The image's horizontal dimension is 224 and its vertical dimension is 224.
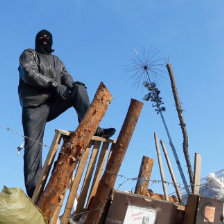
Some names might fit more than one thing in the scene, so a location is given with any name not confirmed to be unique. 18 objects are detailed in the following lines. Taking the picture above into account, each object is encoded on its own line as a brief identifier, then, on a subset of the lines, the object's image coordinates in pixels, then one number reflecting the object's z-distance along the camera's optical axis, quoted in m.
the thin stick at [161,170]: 8.63
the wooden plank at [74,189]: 4.53
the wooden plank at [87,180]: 4.70
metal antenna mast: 11.52
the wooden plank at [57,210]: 4.38
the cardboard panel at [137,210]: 4.00
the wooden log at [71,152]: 4.31
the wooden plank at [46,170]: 4.65
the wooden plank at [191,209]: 4.05
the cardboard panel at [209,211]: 4.04
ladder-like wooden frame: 4.61
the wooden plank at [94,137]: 4.76
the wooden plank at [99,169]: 4.82
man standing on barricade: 5.38
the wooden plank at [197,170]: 6.19
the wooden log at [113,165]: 4.28
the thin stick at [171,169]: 8.25
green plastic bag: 3.58
